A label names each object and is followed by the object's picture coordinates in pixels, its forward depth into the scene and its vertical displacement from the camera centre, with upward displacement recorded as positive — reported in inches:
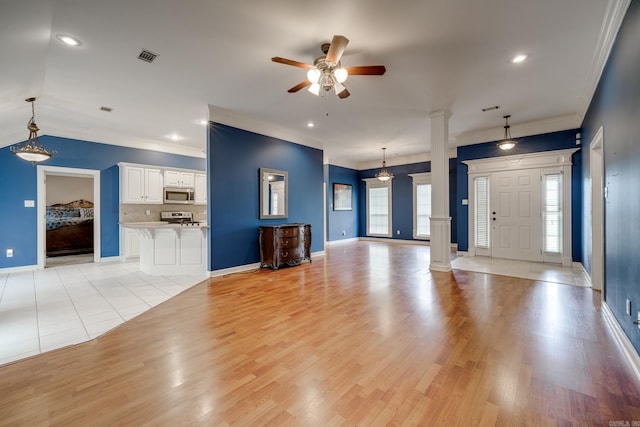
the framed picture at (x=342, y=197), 367.6 +24.5
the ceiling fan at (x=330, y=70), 102.1 +58.2
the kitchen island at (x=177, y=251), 192.7 -25.7
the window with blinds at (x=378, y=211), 381.4 +4.4
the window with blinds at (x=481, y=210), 250.5 +3.2
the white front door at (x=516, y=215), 226.4 -1.6
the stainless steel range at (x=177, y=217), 273.7 -1.8
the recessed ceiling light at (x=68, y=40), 105.0 +70.7
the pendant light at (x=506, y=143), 207.7 +54.9
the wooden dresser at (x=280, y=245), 203.5 -23.6
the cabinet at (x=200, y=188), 292.4 +30.0
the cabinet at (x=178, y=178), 270.7 +38.1
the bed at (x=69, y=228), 273.9 -13.2
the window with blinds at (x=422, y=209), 342.0 +6.1
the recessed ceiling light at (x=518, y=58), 123.1 +72.6
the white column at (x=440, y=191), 195.3 +16.7
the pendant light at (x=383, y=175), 330.7 +48.3
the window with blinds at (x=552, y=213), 216.4 -0.1
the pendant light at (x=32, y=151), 170.9 +42.0
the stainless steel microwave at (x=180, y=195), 270.5 +20.6
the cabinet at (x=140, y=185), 245.9 +29.2
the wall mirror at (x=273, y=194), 215.3 +17.6
